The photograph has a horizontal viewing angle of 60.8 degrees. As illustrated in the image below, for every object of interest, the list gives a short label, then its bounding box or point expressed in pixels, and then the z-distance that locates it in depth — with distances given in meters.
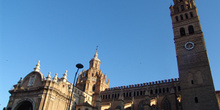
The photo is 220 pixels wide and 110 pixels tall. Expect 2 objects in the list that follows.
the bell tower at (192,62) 33.09
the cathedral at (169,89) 34.38
